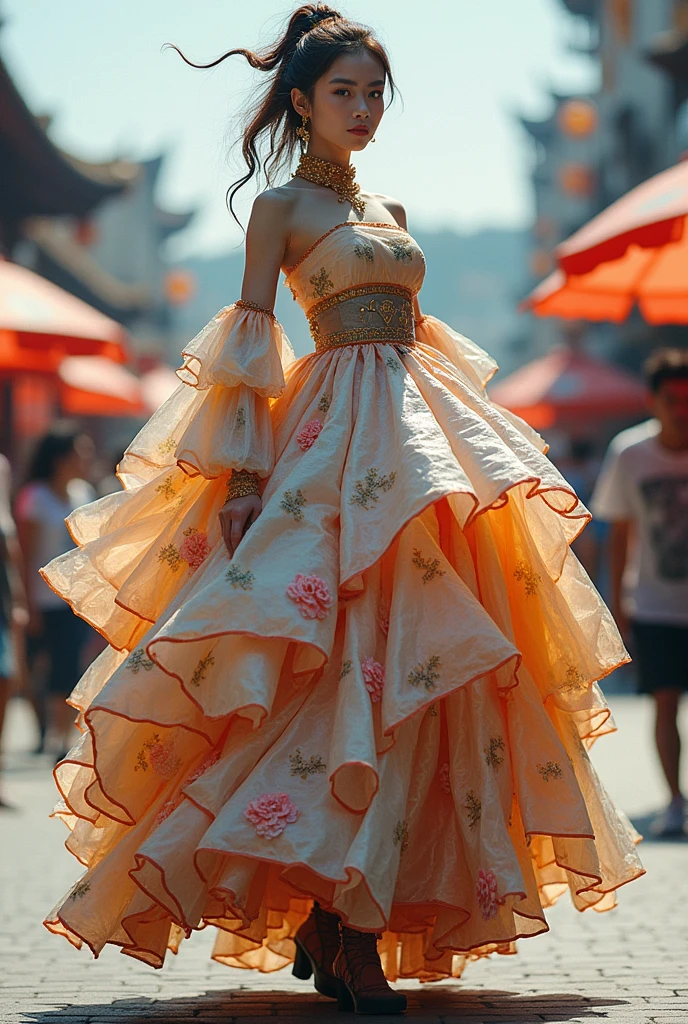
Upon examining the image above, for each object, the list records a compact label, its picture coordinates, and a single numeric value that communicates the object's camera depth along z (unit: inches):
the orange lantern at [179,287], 1731.1
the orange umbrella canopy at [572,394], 733.9
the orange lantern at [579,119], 1379.2
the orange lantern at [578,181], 1470.2
